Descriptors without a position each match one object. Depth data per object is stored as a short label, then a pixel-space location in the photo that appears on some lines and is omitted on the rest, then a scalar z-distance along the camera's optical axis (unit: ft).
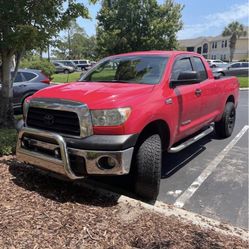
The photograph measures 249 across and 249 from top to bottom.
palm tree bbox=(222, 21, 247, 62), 166.51
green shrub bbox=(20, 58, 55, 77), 68.48
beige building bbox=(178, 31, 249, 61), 176.62
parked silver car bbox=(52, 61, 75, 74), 109.72
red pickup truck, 9.14
